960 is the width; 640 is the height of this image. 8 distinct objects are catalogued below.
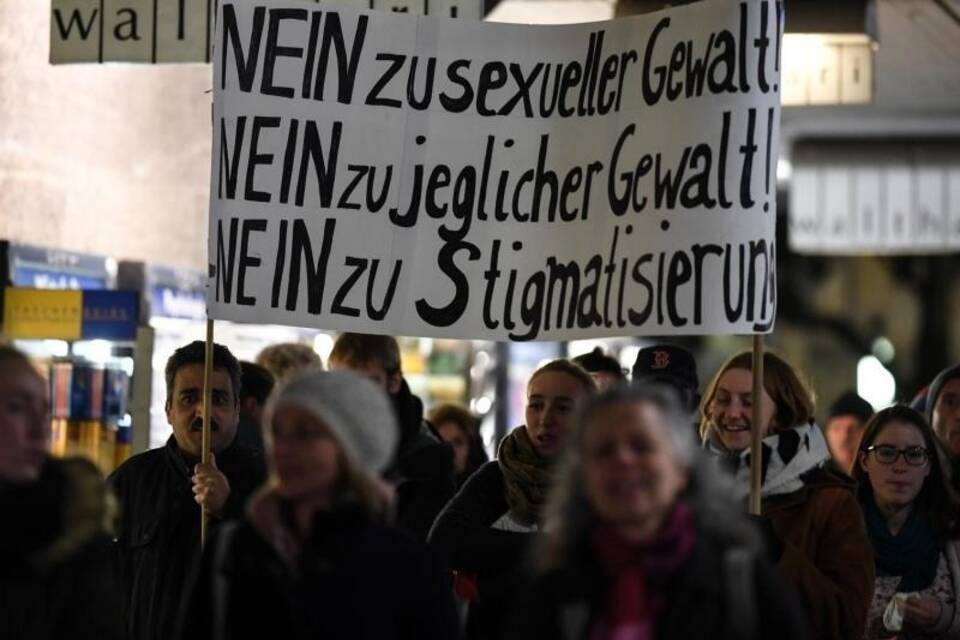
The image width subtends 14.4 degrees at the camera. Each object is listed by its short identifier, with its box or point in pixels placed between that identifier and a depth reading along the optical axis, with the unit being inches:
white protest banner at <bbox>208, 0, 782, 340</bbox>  469.8
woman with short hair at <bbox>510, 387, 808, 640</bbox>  286.1
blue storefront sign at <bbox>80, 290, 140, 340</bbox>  659.4
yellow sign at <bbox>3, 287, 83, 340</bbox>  652.3
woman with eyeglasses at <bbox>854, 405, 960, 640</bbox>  509.8
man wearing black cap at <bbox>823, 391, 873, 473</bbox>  855.7
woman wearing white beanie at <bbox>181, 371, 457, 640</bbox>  310.5
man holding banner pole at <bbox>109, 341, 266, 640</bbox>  489.5
